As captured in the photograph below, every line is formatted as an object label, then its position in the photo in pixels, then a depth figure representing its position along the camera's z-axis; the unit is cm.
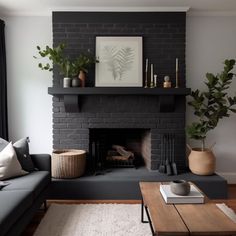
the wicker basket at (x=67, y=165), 332
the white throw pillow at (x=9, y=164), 265
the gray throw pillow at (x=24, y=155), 291
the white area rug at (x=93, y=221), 242
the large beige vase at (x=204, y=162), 344
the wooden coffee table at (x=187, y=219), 161
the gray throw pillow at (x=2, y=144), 294
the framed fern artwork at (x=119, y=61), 367
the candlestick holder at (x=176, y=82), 363
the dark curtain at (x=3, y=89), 372
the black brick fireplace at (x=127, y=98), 366
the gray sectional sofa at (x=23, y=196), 188
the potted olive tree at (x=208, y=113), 344
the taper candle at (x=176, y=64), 367
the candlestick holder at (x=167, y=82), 356
